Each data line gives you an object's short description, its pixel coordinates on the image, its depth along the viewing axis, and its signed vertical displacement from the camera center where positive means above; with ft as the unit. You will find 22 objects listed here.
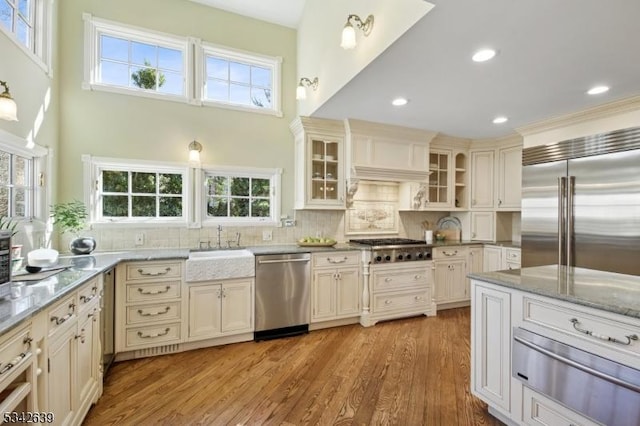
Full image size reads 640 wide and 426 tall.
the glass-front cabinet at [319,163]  11.75 +2.03
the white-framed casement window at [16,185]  6.97 +0.61
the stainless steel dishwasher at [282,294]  9.95 -2.88
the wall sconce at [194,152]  10.75 +2.16
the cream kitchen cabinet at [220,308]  9.23 -3.13
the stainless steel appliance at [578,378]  4.05 -2.55
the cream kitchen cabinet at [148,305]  8.51 -2.84
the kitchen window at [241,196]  11.44 +0.62
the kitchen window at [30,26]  6.81 +4.76
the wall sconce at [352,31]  6.89 +4.36
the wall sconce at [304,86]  10.60 +4.65
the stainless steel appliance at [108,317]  7.40 -2.84
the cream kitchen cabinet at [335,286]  10.77 -2.77
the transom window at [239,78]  11.52 +5.44
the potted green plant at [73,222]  8.55 -0.36
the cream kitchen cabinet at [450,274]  13.08 -2.76
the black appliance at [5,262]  4.49 -0.83
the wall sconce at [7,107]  5.36 +1.90
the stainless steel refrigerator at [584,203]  8.68 +0.39
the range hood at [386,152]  11.95 +2.62
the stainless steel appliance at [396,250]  11.55 -1.50
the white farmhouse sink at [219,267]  9.05 -1.76
